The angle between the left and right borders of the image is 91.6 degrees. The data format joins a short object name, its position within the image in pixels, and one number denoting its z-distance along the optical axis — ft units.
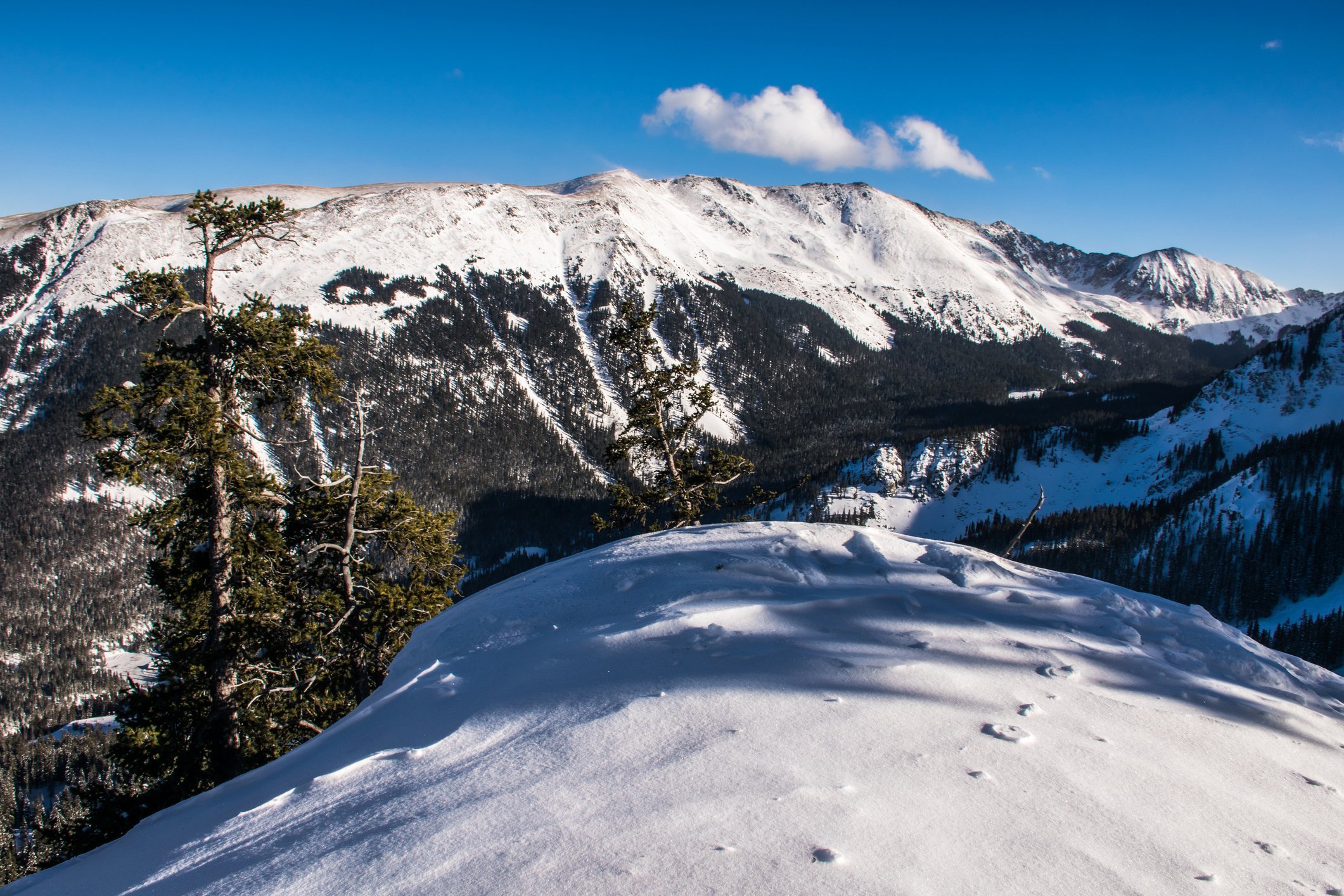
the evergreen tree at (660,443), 59.26
